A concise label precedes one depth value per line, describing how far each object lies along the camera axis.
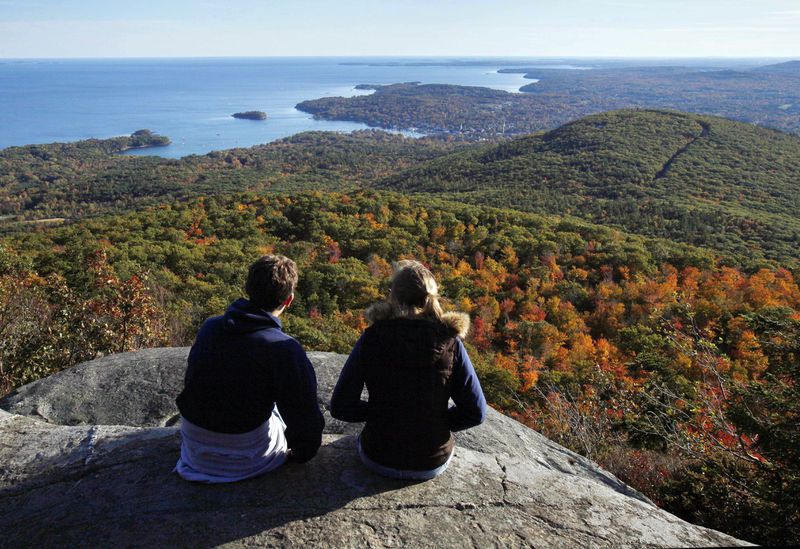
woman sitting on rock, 2.85
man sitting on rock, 2.83
